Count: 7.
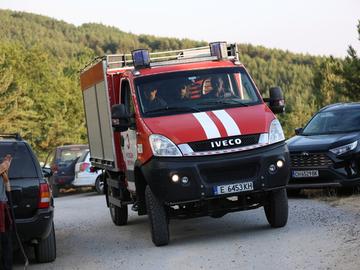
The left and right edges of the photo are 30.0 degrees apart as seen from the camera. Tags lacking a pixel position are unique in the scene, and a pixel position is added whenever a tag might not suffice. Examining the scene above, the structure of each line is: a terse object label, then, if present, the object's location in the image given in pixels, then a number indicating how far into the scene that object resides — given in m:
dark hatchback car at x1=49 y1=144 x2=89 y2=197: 22.33
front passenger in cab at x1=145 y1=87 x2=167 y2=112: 9.34
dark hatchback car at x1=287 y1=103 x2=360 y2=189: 12.45
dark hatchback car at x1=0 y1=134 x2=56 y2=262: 8.02
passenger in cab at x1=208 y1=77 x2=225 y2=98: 9.57
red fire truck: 8.56
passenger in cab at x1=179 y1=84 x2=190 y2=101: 9.46
